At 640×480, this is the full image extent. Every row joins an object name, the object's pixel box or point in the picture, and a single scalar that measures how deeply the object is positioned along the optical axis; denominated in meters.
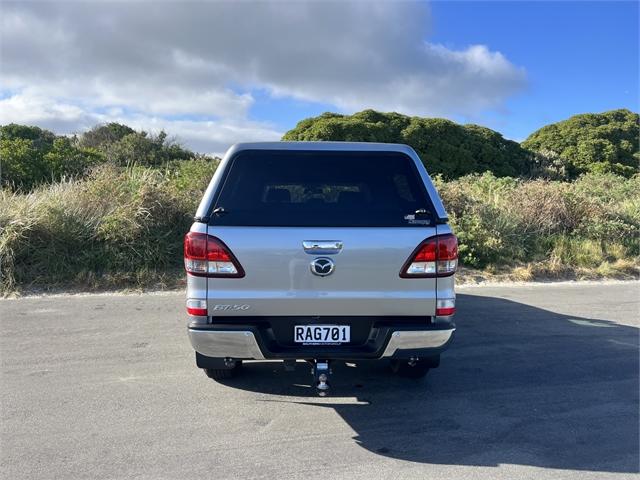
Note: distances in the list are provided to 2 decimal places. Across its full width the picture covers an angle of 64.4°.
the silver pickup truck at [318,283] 3.34
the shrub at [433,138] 21.98
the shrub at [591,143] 25.49
